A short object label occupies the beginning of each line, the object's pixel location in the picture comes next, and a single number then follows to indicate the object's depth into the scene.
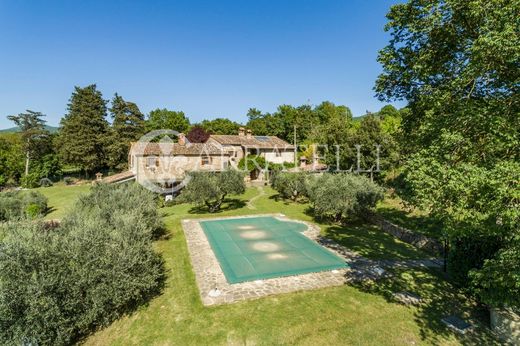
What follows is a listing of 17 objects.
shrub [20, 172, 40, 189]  48.16
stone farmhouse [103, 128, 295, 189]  35.41
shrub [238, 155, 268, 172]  44.31
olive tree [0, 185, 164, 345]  7.84
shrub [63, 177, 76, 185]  50.09
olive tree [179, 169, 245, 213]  24.02
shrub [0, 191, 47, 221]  27.33
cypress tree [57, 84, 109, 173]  48.78
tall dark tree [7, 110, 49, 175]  52.06
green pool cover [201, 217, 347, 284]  12.99
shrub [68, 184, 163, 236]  15.74
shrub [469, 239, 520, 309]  6.46
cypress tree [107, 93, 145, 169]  55.98
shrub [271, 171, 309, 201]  30.12
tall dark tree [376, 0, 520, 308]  6.98
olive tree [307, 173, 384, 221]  20.02
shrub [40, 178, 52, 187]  49.35
